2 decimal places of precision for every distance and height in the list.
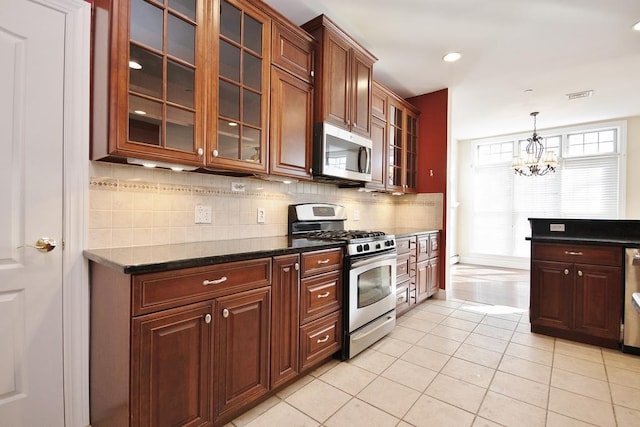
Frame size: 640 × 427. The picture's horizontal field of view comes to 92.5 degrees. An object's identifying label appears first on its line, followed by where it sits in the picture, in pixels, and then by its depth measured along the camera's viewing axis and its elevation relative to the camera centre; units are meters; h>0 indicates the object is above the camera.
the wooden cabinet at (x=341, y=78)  2.45 +1.17
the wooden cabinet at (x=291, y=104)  2.15 +0.81
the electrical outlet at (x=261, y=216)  2.44 -0.03
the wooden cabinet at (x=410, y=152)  3.93 +0.82
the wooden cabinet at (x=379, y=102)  3.28 +1.23
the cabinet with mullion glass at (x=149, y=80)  1.44 +0.67
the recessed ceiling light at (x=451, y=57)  3.05 +1.60
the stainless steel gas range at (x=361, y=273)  2.29 -0.49
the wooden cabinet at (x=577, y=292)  2.54 -0.67
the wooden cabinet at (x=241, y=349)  1.50 -0.72
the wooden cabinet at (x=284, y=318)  1.78 -0.64
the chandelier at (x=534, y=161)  4.74 +0.86
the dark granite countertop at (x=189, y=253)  1.26 -0.21
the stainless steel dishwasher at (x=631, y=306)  2.42 -0.73
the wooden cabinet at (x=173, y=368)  1.24 -0.68
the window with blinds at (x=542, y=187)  5.29 +0.53
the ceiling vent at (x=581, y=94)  4.03 +1.63
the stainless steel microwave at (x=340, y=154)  2.46 +0.52
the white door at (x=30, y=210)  1.39 +0.00
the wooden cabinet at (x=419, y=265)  3.17 -0.59
